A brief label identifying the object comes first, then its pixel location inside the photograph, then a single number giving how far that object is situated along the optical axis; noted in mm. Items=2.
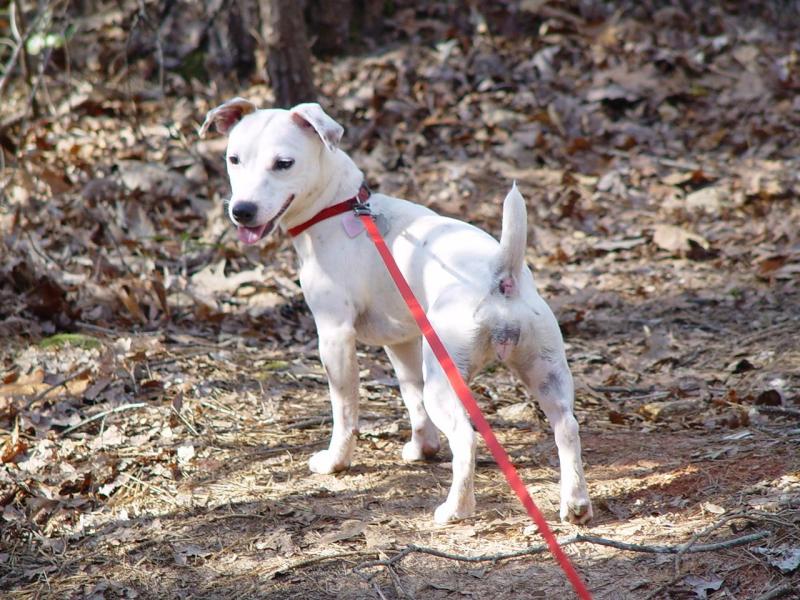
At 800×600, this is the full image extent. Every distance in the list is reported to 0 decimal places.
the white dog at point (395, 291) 7164
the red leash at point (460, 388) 5379
